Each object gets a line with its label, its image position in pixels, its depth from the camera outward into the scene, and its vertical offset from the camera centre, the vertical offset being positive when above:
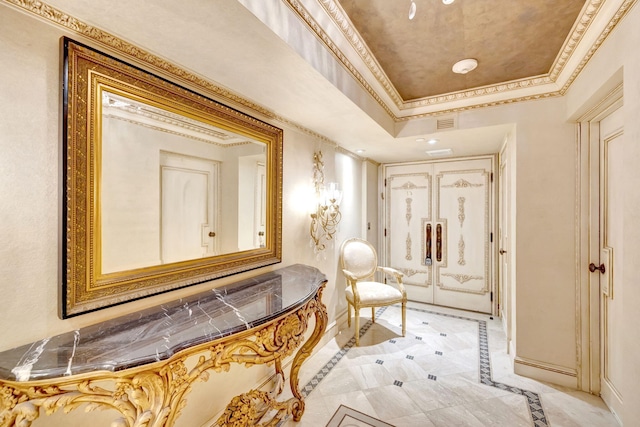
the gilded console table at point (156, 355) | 0.81 -0.50
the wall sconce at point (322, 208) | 2.70 +0.06
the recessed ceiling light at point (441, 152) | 3.44 +0.81
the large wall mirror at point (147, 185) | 1.08 +0.15
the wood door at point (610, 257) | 1.79 -0.31
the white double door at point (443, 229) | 3.74 -0.24
